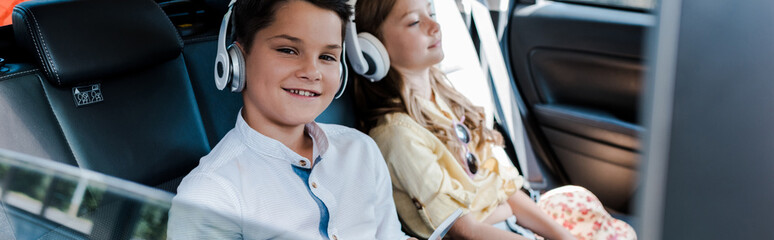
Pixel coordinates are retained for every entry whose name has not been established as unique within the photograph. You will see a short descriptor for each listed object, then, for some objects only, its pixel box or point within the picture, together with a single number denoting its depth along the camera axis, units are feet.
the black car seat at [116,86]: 3.02
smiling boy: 2.92
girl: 3.73
